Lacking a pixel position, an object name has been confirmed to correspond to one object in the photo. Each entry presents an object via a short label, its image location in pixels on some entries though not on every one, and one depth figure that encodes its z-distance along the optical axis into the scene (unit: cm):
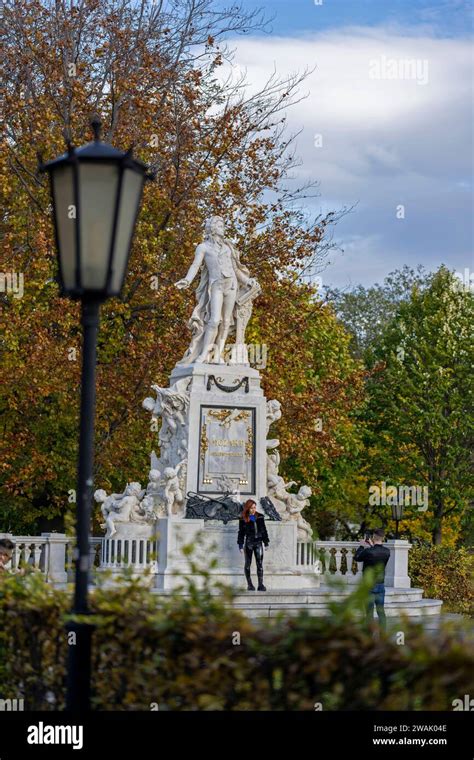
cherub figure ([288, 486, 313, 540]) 2253
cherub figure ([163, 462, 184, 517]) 2144
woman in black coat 1983
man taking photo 1661
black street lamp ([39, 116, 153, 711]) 749
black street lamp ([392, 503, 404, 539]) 3426
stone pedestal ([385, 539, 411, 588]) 2439
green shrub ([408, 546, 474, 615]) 2728
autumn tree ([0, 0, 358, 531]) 2833
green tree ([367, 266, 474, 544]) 4162
